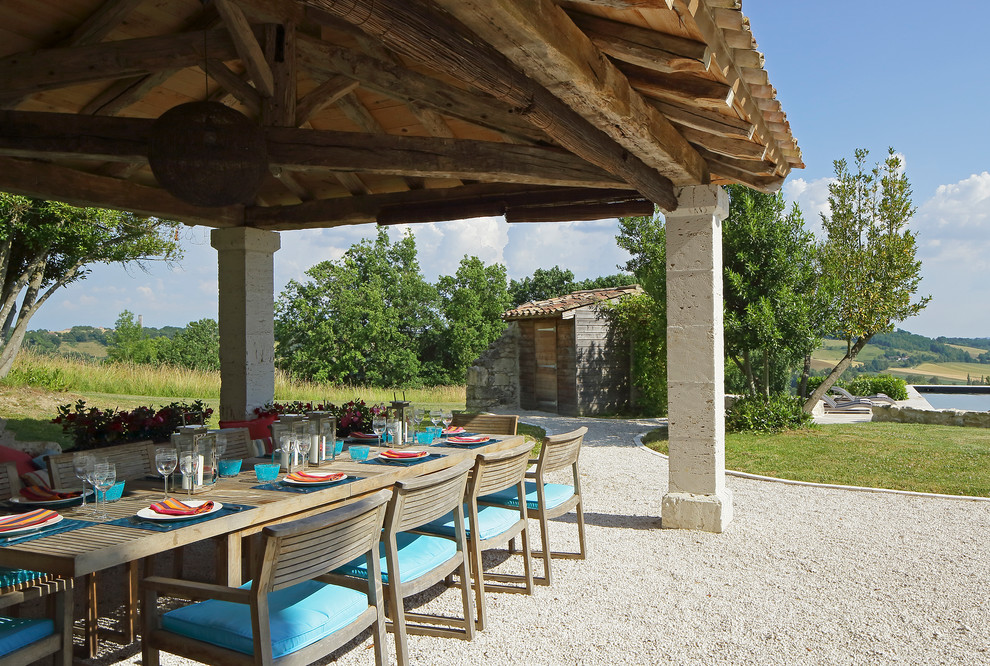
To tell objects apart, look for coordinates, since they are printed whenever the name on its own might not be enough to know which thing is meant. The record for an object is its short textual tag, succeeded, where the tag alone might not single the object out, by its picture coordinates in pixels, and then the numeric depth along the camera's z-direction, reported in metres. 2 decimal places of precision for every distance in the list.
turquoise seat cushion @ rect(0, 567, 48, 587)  2.19
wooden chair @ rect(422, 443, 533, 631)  3.11
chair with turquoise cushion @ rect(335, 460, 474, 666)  2.53
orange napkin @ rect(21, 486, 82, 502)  2.56
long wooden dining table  1.98
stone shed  12.48
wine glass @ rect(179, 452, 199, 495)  2.65
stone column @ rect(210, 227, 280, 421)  6.22
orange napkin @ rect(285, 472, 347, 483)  2.86
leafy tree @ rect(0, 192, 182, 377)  12.47
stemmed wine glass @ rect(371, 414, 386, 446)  4.00
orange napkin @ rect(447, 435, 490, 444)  4.07
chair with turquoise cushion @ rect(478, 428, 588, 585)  3.65
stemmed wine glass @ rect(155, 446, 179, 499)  2.62
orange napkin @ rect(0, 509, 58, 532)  2.21
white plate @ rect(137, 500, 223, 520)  2.29
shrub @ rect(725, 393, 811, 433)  9.89
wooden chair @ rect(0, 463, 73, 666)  2.00
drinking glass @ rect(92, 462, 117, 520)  2.45
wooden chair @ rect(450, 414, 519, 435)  4.75
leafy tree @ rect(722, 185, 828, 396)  9.58
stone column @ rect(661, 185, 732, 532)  4.67
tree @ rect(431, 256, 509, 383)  24.58
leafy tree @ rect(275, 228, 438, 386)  22.33
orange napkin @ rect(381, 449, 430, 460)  3.50
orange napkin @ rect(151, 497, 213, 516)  2.34
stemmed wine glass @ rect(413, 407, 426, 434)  4.07
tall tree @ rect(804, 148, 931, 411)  10.12
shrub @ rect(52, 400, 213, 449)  5.20
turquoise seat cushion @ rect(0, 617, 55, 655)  1.99
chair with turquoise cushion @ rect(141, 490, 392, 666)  1.98
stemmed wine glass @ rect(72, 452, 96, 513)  2.46
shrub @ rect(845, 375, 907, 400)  15.29
